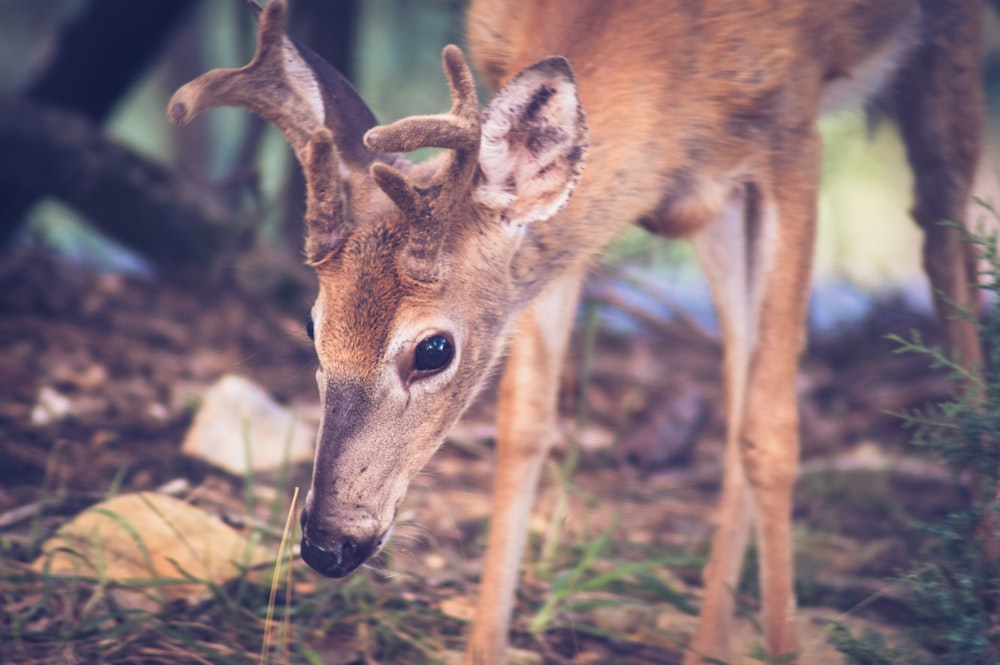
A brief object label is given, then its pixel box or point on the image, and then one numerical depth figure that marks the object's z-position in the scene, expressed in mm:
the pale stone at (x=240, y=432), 8437
